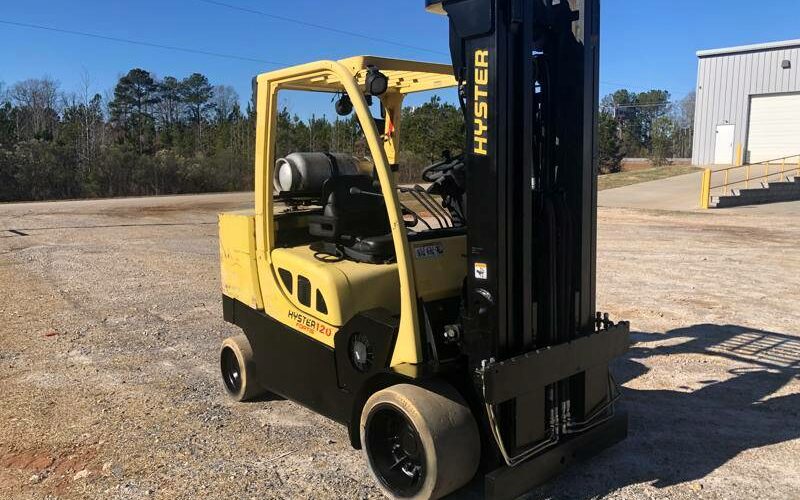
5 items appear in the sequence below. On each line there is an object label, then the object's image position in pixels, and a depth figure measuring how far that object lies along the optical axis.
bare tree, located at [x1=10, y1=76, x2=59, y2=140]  47.70
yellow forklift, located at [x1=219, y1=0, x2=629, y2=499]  3.38
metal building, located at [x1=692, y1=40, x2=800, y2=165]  37.03
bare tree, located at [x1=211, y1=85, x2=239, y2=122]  52.47
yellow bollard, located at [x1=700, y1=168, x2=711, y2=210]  23.94
